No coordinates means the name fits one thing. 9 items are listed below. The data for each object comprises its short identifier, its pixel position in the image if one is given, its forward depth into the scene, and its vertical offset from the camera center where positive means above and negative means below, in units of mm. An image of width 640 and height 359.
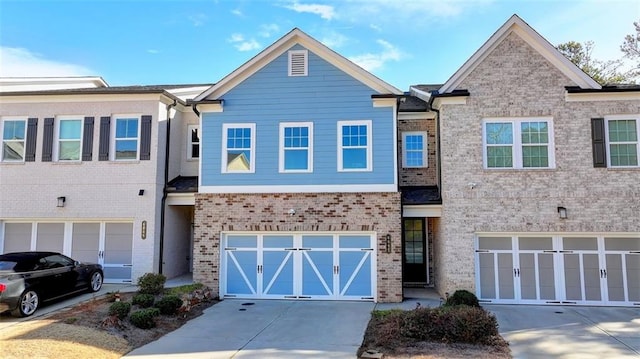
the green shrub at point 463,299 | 12250 -2347
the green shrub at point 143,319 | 10000 -2395
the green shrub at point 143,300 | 11320 -2229
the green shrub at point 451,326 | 8953 -2288
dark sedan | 10508 -1720
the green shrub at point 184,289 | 12414 -2167
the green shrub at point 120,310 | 10070 -2201
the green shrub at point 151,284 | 12445 -1966
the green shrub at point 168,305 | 11195 -2314
